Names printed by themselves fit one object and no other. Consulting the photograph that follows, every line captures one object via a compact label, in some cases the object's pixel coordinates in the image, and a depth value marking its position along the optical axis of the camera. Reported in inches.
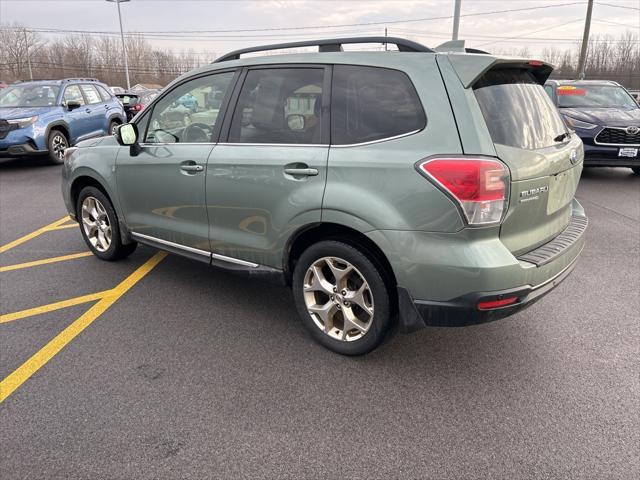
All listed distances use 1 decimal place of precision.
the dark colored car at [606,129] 327.6
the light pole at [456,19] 644.1
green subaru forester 99.2
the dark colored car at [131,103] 713.9
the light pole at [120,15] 1520.1
